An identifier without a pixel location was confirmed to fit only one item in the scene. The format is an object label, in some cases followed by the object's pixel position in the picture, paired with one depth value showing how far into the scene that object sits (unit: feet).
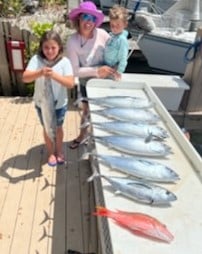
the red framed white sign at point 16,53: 9.77
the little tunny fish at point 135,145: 4.07
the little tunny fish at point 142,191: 3.31
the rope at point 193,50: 8.34
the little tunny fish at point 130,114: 4.79
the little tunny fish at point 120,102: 5.18
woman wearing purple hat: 5.95
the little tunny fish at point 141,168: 3.64
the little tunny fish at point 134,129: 4.39
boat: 14.00
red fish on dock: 2.91
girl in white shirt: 5.46
